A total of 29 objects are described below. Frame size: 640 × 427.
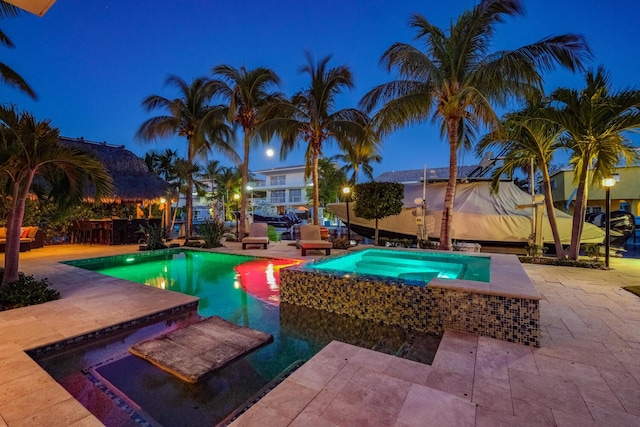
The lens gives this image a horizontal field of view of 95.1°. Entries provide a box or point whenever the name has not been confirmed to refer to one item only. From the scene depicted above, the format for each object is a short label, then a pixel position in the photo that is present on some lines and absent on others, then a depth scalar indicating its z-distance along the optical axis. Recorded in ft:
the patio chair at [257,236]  34.01
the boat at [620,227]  37.54
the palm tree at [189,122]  42.19
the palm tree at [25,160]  13.75
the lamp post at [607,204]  22.97
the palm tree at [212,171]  83.97
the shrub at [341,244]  34.86
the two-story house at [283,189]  131.85
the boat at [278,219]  91.56
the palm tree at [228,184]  81.25
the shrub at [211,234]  35.53
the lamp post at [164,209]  47.62
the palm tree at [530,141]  25.13
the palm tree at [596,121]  21.69
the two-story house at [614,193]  60.59
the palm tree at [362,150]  34.83
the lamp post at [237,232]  43.79
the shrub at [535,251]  27.51
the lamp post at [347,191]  39.09
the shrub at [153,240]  33.55
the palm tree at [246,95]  38.14
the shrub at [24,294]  13.69
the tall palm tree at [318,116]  35.58
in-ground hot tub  10.57
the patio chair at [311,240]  29.25
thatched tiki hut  39.37
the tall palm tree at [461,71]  23.99
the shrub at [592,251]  27.17
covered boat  38.31
